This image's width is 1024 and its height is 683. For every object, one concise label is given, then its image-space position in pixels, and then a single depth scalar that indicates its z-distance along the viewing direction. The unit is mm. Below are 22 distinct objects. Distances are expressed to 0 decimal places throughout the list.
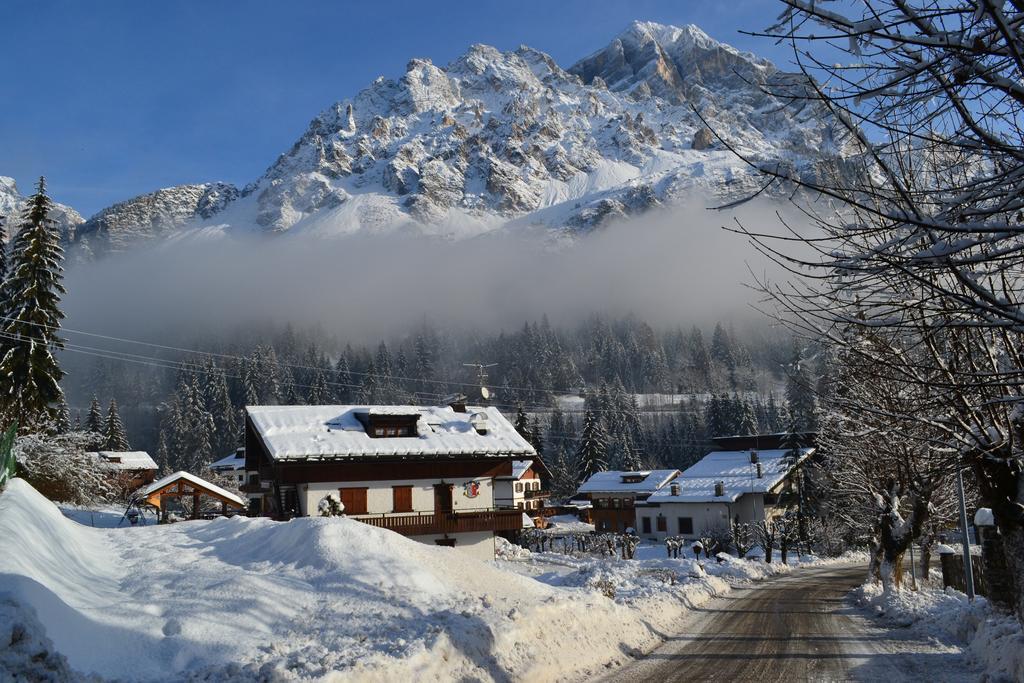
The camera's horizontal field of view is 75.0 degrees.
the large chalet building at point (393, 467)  32875
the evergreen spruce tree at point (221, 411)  114000
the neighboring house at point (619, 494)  70312
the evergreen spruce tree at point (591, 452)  90938
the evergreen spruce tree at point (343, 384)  140000
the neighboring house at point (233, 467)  68312
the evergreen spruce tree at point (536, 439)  92538
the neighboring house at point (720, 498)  57656
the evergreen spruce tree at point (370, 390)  129375
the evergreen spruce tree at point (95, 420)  82000
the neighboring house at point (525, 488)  46031
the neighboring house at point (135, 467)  65625
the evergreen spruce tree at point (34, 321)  34500
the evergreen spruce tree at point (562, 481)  93938
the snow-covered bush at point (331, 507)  29959
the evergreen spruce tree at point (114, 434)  81938
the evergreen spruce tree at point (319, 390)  124838
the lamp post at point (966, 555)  18670
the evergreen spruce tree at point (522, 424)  90500
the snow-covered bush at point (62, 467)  32125
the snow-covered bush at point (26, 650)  7027
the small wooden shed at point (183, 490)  36000
